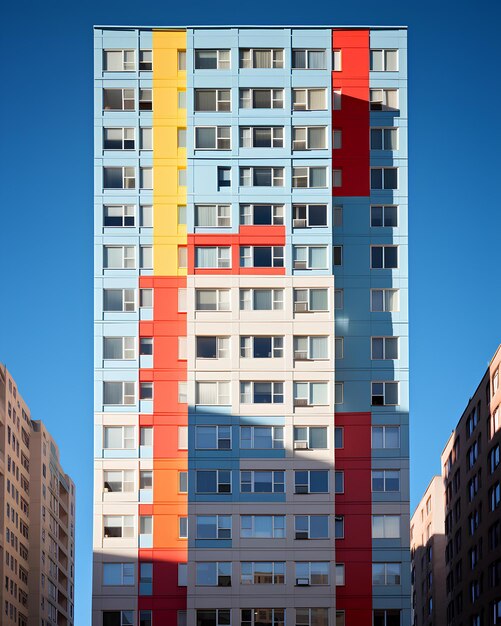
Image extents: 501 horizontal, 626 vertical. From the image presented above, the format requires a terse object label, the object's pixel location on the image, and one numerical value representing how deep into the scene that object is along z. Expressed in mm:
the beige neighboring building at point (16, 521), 178375
